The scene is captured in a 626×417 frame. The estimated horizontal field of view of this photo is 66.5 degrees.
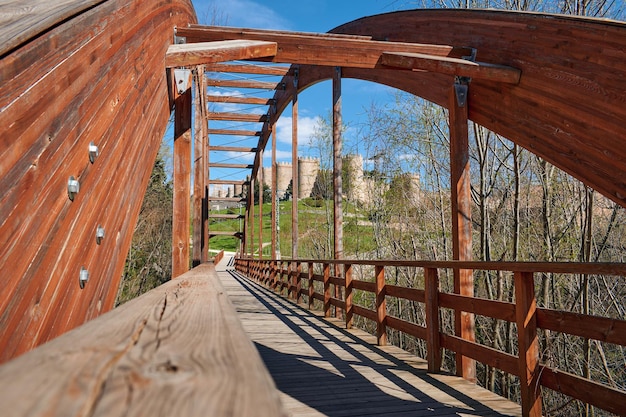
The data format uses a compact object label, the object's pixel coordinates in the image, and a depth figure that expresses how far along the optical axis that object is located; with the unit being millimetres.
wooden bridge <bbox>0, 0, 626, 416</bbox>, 613
